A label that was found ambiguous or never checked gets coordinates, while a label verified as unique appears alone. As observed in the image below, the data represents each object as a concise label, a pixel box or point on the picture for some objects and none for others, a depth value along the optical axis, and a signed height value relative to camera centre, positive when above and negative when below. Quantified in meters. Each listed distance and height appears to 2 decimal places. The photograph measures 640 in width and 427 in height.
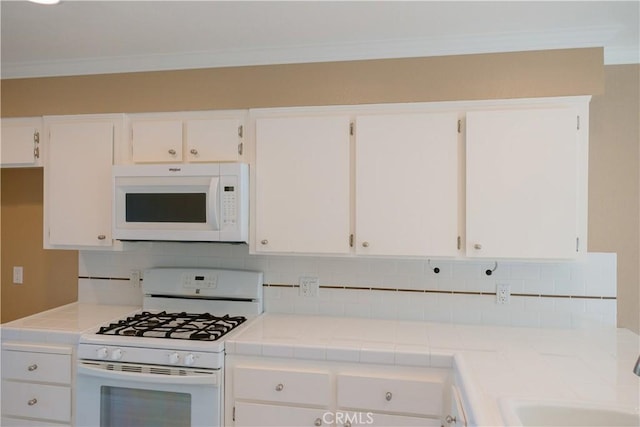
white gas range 1.90 -0.75
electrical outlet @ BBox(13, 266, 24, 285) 2.84 -0.44
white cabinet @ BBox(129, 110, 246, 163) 2.27 +0.41
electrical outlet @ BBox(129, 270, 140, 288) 2.66 -0.43
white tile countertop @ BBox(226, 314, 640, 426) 1.39 -0.60
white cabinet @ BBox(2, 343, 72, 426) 2.07 -0.88
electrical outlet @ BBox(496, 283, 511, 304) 2.27 -0.43
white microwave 2.17 +0.05
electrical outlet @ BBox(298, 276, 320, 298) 2.46 -0.43
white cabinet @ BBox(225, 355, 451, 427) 1.78 -0.80
